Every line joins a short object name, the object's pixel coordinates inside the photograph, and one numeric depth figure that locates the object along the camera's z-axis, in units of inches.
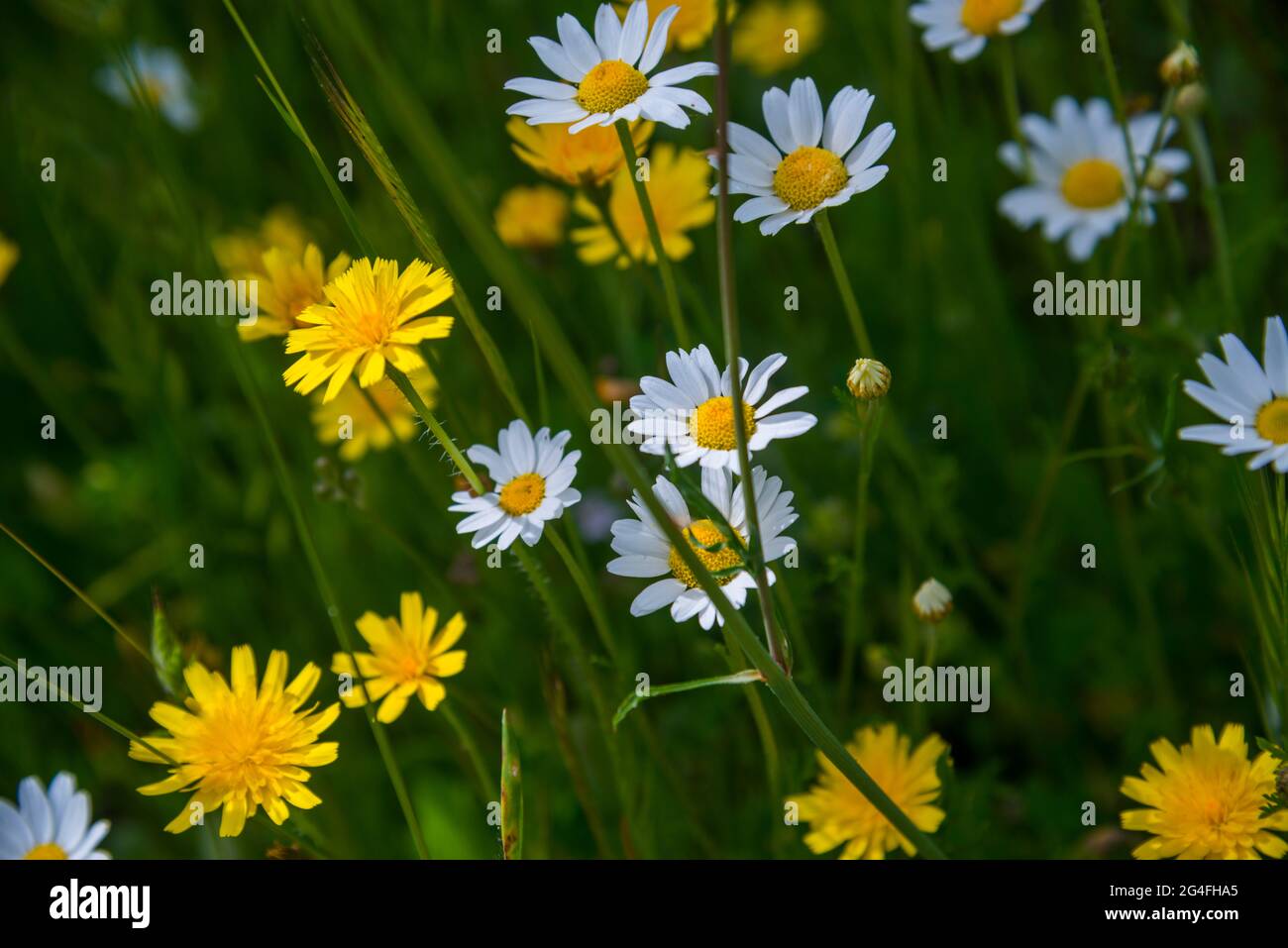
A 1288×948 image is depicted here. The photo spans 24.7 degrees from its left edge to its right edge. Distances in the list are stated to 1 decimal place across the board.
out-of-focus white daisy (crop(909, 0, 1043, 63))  20.4
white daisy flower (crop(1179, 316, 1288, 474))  17.8
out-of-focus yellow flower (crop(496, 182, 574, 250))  21.9
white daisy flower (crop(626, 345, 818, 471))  17.4
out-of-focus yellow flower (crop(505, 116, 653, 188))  19.1
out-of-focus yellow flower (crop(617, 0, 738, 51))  20.2
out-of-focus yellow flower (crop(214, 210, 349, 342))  18.9
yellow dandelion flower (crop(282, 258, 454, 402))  17.2
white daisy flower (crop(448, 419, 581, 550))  17.6
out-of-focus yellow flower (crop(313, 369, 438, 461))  21.3
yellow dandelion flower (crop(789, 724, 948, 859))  18.5
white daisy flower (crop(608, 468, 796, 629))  17.3
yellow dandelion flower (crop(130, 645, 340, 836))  17.6
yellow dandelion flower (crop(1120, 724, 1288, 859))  17.6
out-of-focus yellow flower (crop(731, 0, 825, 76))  25.5
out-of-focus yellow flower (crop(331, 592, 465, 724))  18.4
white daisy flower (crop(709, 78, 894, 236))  17.8
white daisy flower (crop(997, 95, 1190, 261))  21.2
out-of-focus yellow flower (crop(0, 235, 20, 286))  24.5
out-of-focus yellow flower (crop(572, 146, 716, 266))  20.3
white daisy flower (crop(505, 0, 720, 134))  17.6
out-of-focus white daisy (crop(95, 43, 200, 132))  27.8
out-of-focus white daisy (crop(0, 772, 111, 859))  18.2
